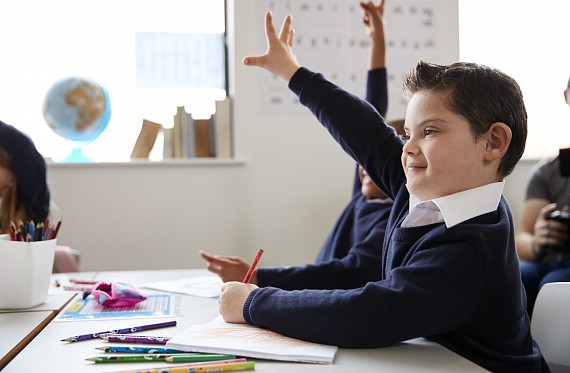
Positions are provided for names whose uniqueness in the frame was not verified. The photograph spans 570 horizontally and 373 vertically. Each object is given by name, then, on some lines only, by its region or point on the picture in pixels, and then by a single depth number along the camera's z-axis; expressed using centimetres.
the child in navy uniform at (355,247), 148
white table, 77
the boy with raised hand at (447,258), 85
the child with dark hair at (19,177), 200
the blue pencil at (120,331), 91
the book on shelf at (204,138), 302
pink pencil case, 122
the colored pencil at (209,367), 73
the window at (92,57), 298
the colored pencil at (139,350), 83
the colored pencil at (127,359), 80
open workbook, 80
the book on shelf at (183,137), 297
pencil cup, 120
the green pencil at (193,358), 79
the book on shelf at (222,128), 303
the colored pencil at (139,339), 88
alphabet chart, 310
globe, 281
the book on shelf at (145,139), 297
